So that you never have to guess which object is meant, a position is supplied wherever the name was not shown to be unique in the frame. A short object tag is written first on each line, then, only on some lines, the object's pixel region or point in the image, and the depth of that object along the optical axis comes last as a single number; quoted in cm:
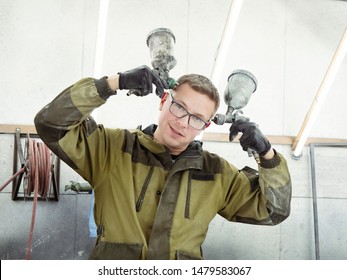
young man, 167
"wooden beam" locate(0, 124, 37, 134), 305
